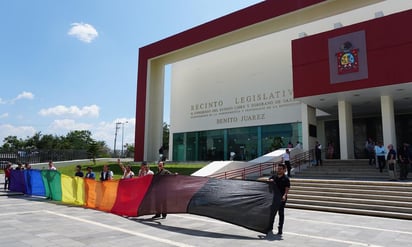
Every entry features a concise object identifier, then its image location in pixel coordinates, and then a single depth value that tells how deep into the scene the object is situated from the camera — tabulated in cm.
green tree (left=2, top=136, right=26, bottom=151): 8045
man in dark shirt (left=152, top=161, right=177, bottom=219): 906
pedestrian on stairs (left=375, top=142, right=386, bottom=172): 1541
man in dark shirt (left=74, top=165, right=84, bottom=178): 1360
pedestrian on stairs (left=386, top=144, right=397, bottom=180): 1371
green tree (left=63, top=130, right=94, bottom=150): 8068
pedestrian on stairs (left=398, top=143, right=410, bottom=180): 1382
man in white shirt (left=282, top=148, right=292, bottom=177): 1678
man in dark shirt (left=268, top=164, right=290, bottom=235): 732
